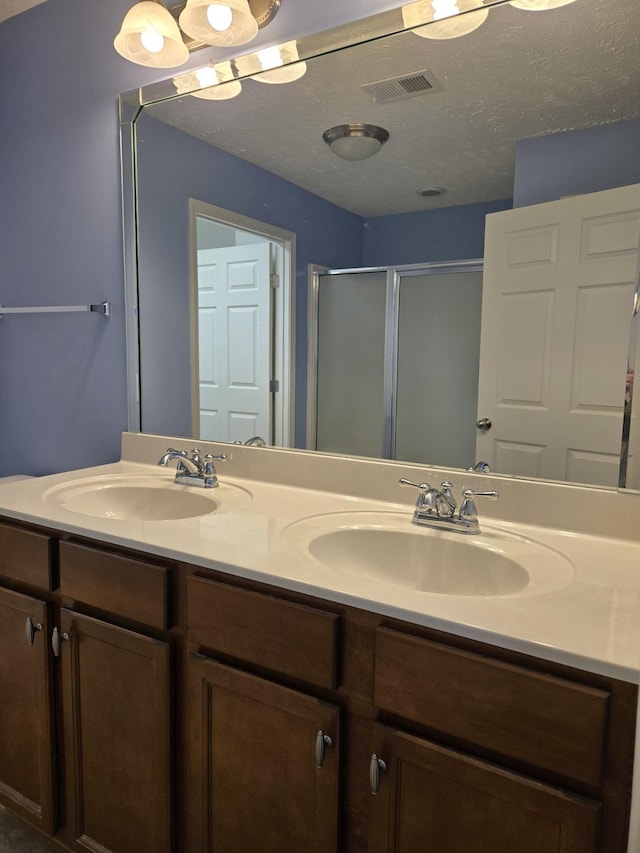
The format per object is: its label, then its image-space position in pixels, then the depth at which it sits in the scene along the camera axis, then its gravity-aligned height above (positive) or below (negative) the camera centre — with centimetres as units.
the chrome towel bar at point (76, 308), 189 +20
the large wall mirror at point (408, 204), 116 +43
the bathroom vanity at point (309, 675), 73 -49
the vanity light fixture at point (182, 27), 142 +91
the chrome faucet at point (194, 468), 156 -28
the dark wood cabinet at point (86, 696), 112 -73
